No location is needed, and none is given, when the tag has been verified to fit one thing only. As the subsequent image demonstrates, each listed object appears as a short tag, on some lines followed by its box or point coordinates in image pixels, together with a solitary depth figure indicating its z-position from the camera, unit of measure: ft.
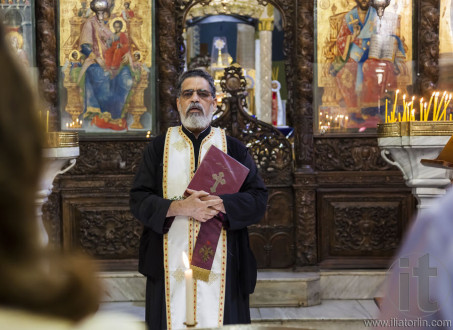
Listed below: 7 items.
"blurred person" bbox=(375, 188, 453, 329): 3.80
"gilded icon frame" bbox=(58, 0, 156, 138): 21.57
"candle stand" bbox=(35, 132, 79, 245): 14.85
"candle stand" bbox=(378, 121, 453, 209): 15.29
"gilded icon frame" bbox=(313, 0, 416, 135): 21.65
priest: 12.75
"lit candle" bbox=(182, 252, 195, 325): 4.86
